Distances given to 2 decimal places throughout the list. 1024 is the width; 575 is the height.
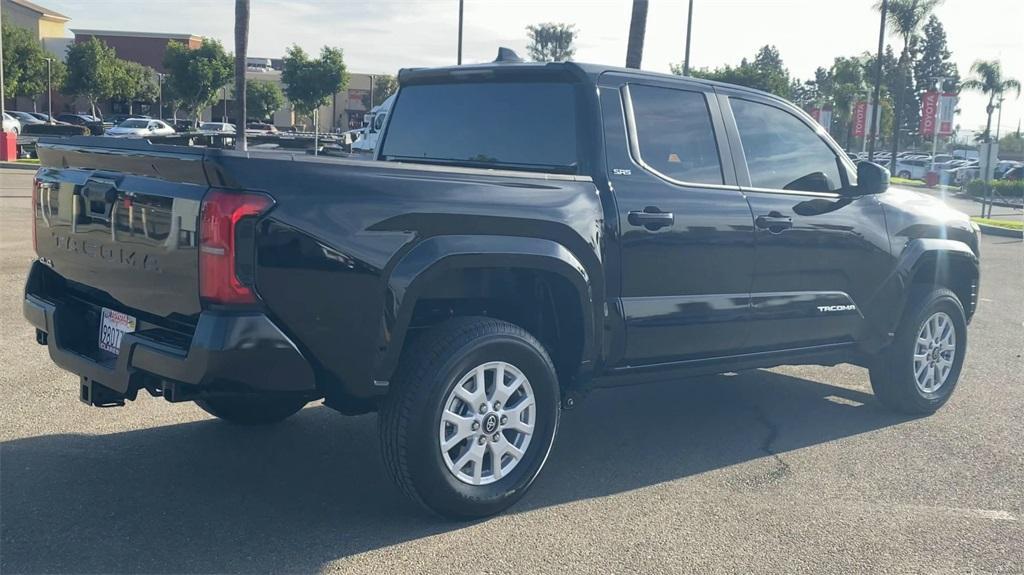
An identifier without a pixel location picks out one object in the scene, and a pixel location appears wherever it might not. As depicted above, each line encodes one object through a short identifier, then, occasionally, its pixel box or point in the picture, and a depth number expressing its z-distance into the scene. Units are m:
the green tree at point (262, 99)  69.96
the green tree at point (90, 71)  60.53
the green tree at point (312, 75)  60.81
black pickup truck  3.73
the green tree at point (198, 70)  62.22
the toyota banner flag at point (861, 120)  59.49
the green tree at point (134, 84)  63.34
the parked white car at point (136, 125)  40.41
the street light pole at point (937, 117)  48.84
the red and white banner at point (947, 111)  49.31
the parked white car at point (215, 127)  47.46
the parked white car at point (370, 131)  27.09
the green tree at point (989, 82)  65.81
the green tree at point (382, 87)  84.50
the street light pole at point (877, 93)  39.83
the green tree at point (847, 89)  76.19
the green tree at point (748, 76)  52.72
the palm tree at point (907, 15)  49.25
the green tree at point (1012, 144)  100.19
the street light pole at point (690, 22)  42.66
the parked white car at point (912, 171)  60.31
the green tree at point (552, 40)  106.19
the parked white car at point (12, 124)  38.09
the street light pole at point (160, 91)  66.16
